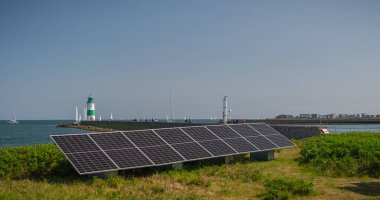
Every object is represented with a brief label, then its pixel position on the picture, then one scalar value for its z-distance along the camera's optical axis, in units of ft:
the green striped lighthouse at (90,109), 391.53
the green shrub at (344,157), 55.98
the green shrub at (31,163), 52.85
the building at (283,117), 547.49
